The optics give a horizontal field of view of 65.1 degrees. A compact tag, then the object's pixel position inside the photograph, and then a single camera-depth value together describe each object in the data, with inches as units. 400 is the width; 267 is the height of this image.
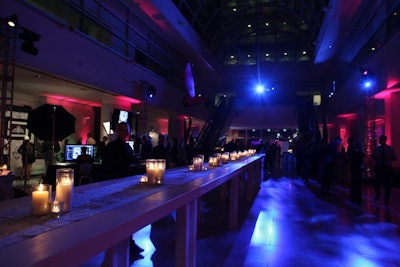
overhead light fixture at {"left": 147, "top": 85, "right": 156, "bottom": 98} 487.4
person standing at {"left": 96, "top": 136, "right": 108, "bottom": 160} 382.3
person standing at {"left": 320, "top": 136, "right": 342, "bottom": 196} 304.1
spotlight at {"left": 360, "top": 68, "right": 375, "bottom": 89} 395.8
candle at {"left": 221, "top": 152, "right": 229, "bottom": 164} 204.1
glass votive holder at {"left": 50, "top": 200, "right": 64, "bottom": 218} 56.8
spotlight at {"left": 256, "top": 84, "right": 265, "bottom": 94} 945.5
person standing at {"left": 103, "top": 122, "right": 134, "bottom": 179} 148.8
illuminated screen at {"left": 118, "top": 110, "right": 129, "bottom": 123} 448.1
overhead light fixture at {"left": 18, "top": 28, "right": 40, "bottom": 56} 231.0
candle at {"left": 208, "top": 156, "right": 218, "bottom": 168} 176.0
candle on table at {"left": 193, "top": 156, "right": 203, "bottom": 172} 147.6
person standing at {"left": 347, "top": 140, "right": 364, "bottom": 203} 269.5
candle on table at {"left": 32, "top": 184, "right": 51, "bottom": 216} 57.2
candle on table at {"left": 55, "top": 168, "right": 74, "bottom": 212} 60.6
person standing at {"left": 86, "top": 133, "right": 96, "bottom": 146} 436.7
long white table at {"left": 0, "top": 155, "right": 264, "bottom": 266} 39.7
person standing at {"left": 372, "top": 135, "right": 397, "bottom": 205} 265.4
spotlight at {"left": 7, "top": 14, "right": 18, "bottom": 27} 214.4
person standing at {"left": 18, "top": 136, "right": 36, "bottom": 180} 360.8
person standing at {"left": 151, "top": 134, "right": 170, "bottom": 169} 269.3
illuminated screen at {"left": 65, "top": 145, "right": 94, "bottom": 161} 328.8
